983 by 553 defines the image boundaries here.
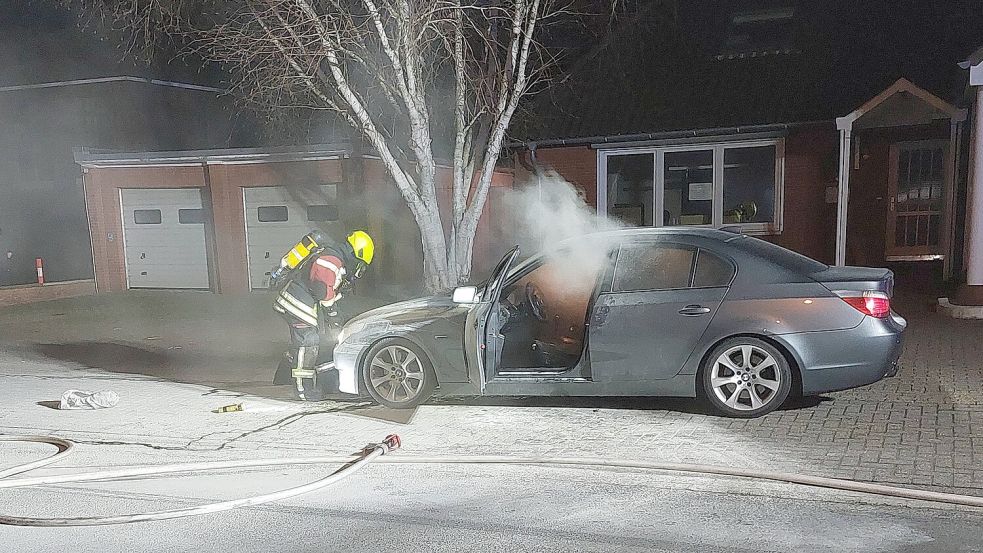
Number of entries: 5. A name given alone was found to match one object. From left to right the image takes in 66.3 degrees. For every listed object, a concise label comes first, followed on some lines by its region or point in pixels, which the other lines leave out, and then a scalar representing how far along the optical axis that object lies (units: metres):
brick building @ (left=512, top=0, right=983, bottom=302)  13.49
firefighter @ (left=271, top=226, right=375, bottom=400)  6.87
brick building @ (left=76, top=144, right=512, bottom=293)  14.99
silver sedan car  5.60
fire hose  4.27
